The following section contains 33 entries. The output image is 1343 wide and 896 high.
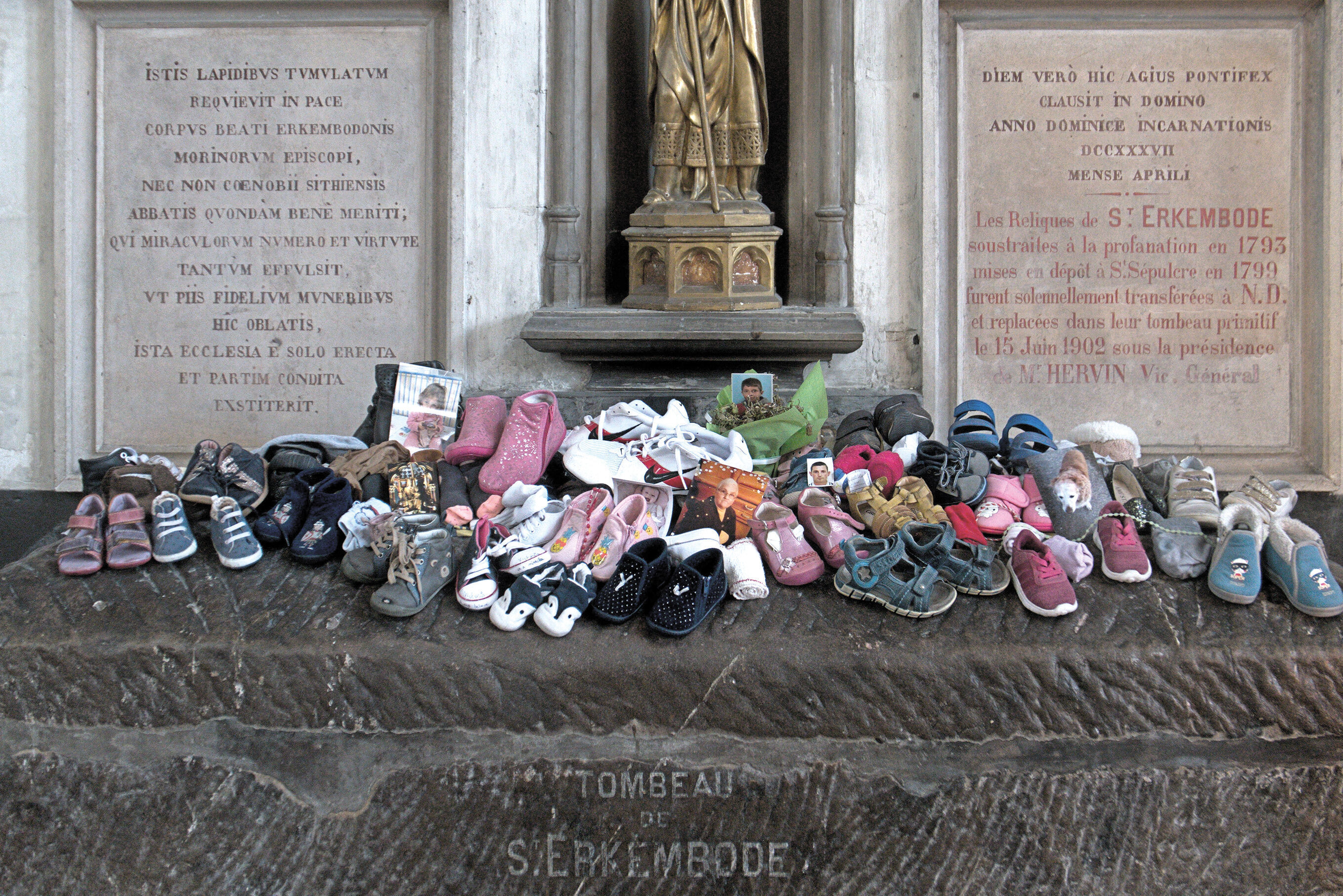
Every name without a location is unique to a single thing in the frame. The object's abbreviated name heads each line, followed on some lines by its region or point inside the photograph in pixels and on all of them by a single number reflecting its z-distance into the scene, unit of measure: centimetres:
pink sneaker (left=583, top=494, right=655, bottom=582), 216
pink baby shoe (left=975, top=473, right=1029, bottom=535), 230
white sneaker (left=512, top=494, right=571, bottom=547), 224
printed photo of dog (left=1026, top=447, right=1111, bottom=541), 234
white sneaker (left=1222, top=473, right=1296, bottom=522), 225
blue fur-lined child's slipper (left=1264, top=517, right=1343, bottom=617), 201
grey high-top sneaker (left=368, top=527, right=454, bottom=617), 204
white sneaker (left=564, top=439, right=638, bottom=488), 245
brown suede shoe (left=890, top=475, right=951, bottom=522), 230
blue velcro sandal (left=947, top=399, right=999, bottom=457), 268
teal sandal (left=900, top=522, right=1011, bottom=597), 208
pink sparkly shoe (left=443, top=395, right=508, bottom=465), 263
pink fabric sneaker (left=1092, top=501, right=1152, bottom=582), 213
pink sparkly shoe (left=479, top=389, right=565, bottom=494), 251
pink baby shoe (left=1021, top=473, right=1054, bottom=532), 234
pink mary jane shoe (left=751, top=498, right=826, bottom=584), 215
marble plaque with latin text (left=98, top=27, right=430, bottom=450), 356
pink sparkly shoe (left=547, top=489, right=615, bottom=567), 219
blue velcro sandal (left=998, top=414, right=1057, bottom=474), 262
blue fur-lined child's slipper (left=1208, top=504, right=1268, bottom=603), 205
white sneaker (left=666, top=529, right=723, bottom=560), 216
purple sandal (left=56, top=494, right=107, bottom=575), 219
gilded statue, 336
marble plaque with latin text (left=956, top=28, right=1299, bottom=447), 345
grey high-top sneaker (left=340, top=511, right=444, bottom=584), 215
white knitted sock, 208
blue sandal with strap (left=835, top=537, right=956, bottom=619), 203
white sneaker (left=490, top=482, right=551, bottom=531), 231
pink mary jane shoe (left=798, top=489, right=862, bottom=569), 224
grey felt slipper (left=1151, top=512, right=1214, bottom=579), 215
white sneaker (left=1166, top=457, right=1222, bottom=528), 227
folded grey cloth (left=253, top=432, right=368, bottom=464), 271
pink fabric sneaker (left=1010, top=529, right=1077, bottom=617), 200
